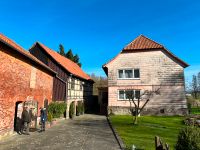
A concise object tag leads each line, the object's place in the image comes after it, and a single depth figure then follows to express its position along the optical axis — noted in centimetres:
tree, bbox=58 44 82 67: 4931
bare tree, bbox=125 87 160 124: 2484
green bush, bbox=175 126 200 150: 669
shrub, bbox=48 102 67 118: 2025
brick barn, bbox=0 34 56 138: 1248
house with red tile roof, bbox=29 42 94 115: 2298
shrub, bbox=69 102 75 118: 2342
